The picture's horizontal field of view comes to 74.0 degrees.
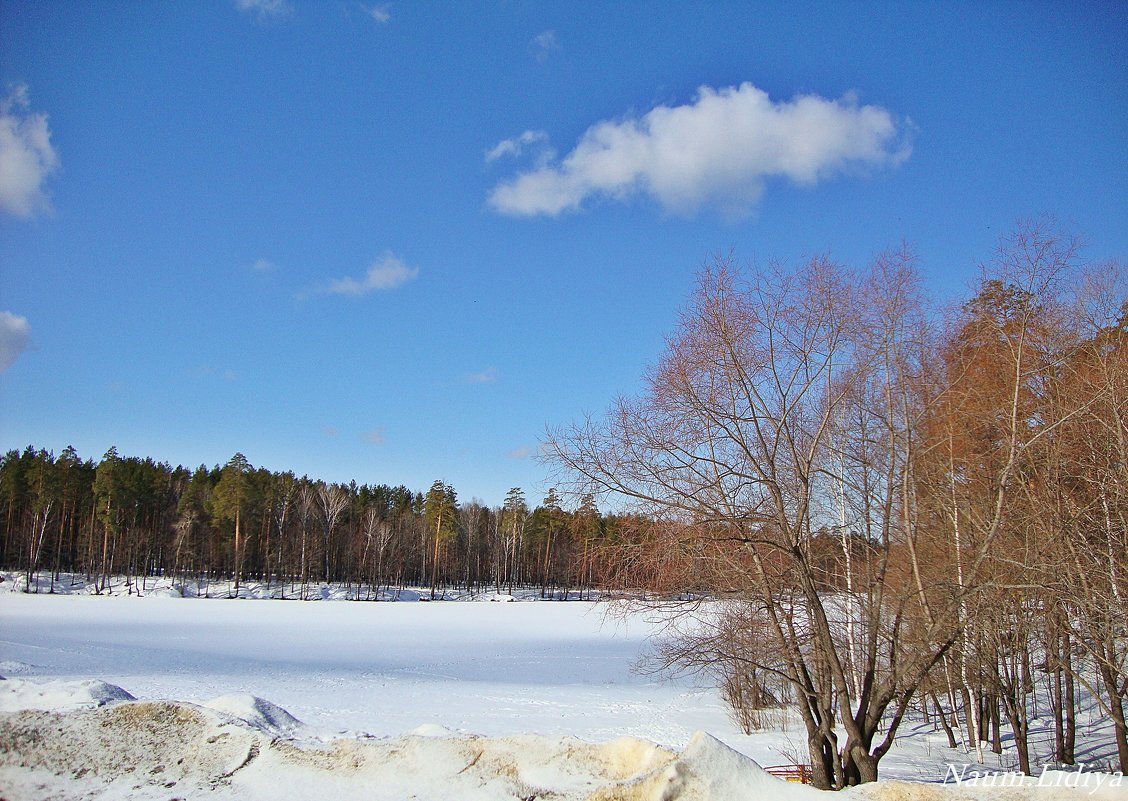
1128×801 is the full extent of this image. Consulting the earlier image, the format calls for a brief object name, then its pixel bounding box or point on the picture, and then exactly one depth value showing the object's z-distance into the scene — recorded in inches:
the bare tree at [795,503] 331.9
